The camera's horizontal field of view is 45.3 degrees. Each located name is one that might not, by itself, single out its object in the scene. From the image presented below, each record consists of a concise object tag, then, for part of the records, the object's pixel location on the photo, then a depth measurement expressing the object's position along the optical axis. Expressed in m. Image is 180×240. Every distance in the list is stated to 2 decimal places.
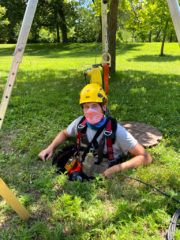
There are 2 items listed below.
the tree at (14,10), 28.05
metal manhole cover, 3.96
